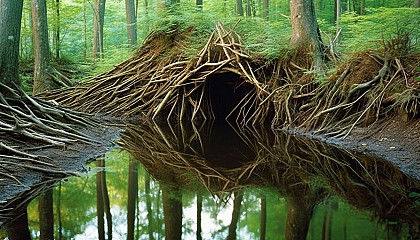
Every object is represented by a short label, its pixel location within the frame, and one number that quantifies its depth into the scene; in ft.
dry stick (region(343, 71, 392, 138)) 27.35
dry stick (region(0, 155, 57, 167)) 18.53
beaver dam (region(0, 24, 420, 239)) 17.94
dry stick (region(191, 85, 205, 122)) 42.44
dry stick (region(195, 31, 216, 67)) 40.55
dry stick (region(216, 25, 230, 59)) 39.52
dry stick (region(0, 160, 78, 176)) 18.12
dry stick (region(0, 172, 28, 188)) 17.11
